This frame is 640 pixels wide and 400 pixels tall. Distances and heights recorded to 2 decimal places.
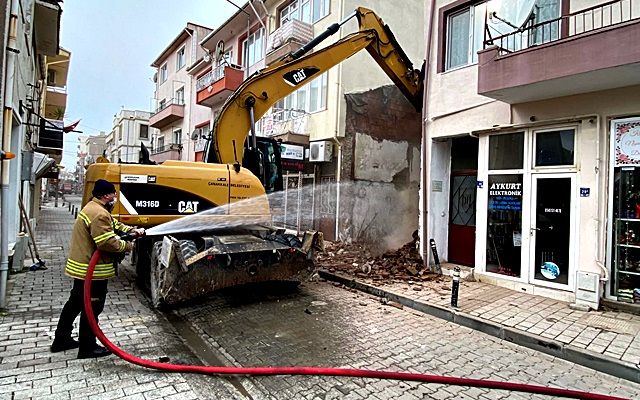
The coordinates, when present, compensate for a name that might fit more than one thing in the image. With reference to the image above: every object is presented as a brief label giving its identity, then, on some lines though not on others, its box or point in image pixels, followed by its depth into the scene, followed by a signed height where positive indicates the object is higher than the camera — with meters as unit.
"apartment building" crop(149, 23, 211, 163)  24.91 +7.08
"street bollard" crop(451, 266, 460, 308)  6.25 -1.39
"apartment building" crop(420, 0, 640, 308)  6.25 +1.23
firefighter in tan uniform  4.14 -0.73
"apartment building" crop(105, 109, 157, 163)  47.47 +8.21
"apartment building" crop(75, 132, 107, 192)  72.62 +9.56
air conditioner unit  12.68 +1.68
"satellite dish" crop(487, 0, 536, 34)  7.71 +4.02
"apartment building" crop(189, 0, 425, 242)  12.73 +2.36
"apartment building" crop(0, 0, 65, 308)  5.84 +2.00
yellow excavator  5.76 -0.07
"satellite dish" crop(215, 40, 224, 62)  20.65 +8.11
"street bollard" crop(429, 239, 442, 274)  8.85 -1.25
